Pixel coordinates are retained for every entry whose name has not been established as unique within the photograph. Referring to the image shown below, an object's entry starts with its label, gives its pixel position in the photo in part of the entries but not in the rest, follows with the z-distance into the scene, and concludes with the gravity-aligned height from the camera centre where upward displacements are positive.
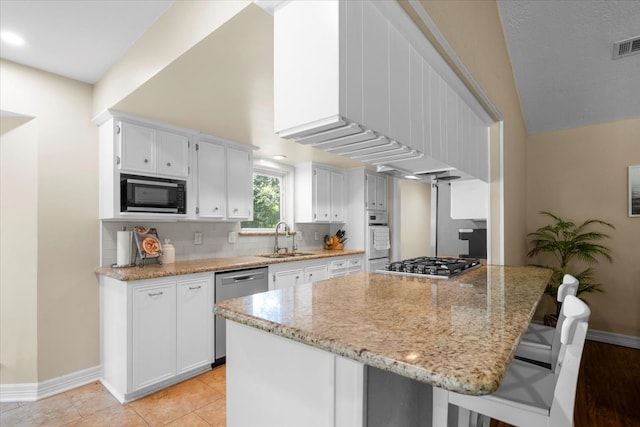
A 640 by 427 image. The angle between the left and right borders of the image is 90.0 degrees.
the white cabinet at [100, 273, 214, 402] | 2.40 -0.94
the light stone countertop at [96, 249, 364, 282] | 2.43 -0.46
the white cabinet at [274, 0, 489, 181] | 1.19 +0.58
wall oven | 4.86 -0.41
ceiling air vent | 2.79 +1.49
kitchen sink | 3.98 -0.51
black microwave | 2.64 +0.18
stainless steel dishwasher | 2.91 -0.70
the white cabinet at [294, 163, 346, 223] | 4.52 +0.30
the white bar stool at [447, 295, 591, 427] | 1.03 -0.67
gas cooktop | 2.07 -0.38
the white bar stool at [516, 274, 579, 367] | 1.56 -0.70
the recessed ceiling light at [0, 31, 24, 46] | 2.11 +1.20
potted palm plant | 3.68 -0.40
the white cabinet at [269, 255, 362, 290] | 3.44 -0.68
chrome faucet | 4.27 -0.36
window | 4.30 +0.28
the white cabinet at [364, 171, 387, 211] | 4.92 +0.36
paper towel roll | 2.72 -0.27
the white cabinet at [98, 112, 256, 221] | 2.63 +0.47
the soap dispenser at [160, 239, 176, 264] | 3.03 -0.37
